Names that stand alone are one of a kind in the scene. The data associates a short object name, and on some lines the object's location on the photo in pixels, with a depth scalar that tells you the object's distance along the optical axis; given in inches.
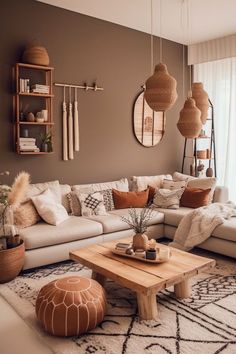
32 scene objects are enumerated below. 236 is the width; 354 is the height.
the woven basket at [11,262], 120.9
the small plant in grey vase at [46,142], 164.1
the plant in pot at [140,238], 115.6
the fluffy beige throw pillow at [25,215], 138.1
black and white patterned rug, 85.3
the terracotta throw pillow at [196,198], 181.9
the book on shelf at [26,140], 157.0
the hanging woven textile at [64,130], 175.8
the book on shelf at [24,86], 155.2
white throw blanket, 149.4
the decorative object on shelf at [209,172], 221.2
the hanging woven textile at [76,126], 179.3
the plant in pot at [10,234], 121.6
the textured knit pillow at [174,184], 193.2
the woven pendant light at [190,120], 117.0
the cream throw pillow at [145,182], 195.9
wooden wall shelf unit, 155.6
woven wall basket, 155.2
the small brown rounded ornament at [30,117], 157.8
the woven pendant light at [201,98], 125.3
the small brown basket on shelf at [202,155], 225.1
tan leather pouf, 87.2
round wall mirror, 211.3
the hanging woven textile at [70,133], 177.3
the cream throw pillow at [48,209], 144.0
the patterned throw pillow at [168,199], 183.2
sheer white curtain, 223.0
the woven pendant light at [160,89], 107.8
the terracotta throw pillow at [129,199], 180.7
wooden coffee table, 95.2
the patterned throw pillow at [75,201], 164.7
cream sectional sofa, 132.5
